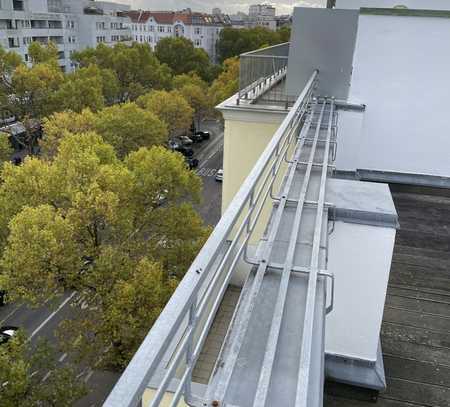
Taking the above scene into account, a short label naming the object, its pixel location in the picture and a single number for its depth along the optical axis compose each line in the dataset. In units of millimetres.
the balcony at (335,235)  1933
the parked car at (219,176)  26078
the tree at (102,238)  8727
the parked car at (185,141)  31125
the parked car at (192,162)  27922
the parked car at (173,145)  29044
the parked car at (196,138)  32938
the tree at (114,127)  17625
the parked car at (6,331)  12214
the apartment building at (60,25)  35969
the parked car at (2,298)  14547
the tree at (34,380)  7516
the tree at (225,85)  28347
